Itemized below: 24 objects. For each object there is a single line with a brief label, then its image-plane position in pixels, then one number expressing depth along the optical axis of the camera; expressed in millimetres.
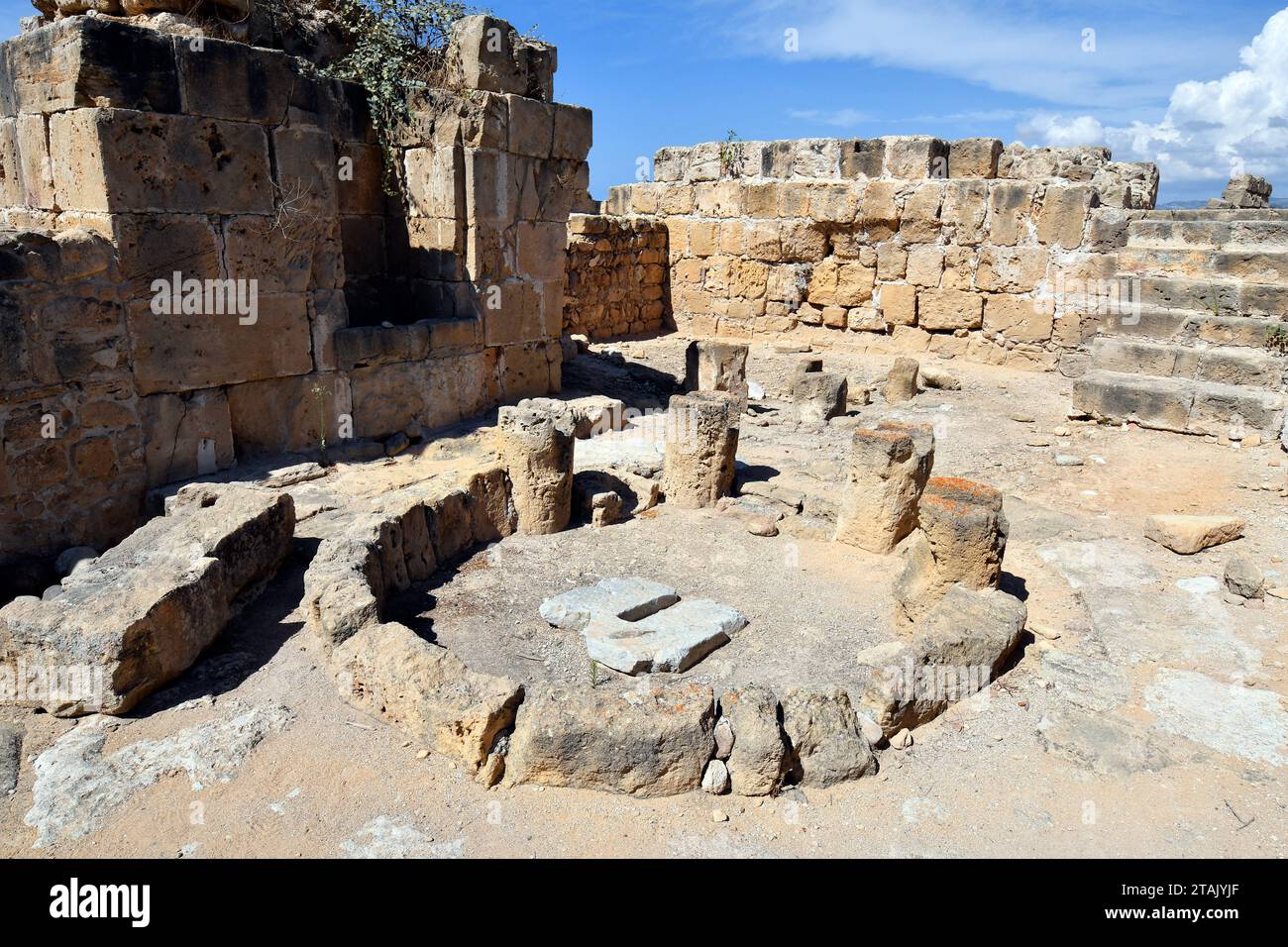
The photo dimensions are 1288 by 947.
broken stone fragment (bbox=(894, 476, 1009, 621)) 4871
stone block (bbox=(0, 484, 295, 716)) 3939
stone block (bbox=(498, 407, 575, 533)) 6078
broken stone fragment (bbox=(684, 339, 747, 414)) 10016
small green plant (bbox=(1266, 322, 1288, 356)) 8367
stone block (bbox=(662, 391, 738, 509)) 6805
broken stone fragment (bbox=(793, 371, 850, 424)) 9586
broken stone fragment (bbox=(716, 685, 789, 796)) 3650
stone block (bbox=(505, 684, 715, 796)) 3602
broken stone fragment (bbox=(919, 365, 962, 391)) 10391
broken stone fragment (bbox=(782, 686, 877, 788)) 3744
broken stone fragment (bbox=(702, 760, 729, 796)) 3650
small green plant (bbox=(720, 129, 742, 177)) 13391
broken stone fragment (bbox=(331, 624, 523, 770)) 3713
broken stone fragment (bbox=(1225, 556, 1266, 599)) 5289
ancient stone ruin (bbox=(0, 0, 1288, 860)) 4016
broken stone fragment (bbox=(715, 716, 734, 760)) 3746
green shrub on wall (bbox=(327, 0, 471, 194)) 7797
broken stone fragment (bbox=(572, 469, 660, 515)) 6598
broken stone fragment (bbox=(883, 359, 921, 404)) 10203
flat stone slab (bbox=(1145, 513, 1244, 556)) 5973
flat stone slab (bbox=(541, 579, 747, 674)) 4496
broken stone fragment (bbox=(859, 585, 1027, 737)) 4035
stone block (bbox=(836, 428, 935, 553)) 5980
